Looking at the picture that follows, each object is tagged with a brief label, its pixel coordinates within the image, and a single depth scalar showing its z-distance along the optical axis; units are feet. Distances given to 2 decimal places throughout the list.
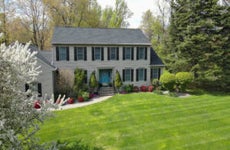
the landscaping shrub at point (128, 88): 64.40
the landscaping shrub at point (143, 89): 66.23
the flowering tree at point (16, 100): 14.42
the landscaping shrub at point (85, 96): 55.67
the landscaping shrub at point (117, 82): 64.23
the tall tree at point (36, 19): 97.60
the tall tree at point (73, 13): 99.50
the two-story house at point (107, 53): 61.31
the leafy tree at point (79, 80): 58.29
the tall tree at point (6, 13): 86.77
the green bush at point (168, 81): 60.08
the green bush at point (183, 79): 59.88
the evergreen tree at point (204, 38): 61.87
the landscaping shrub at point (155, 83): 67.10
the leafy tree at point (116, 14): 111.29
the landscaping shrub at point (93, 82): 61.41
